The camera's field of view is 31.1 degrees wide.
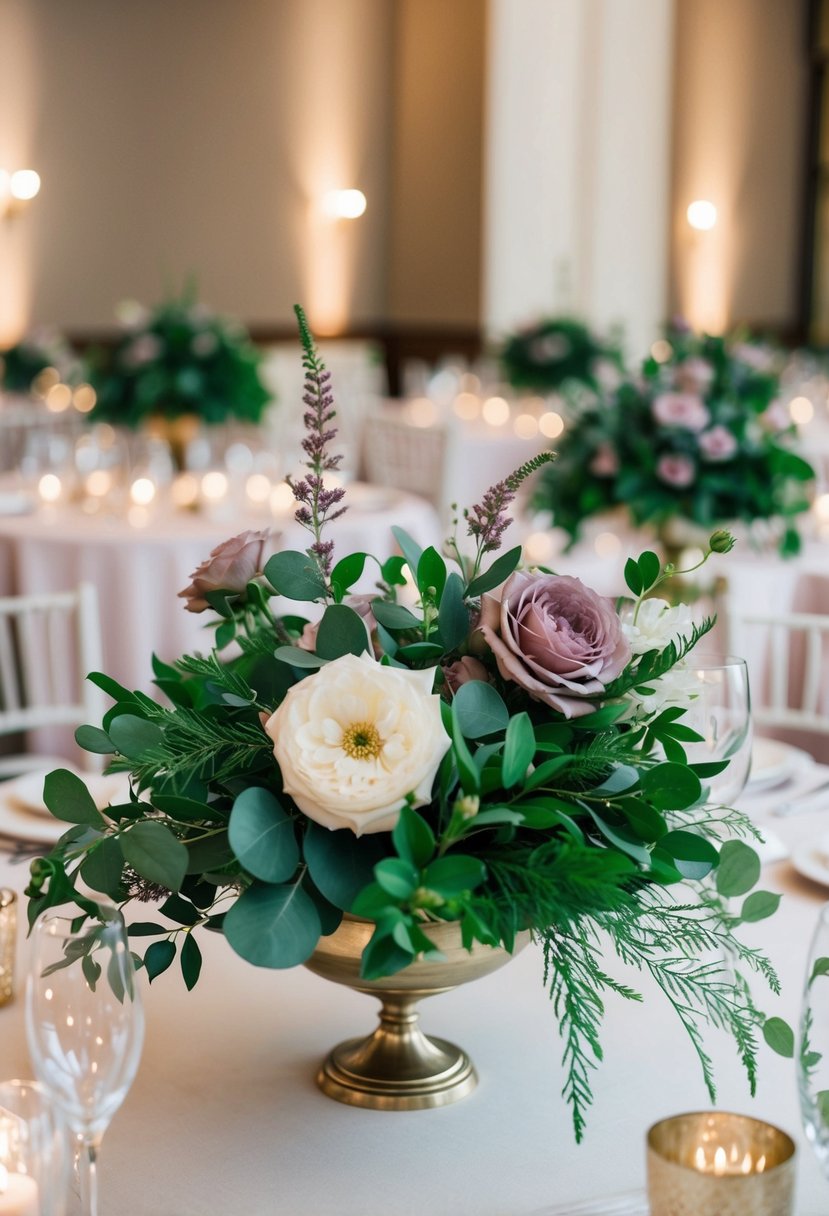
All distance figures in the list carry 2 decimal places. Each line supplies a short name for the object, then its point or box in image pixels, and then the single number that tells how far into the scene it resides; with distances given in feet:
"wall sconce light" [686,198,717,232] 35.76
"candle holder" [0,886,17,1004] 4.18
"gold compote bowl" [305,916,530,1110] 3.50
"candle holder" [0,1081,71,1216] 2.61
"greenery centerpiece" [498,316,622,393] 24.18
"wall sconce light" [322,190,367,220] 33.42
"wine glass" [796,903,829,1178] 2.78
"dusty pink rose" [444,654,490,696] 3.51
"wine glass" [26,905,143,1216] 2.89
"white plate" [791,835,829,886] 5.02
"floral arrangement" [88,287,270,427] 16.88
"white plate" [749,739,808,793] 6.13
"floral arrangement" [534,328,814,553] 10.50
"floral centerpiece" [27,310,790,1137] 3.09
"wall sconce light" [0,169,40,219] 27.89
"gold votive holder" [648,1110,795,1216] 2.65
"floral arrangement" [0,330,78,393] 25.58
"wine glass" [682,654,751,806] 4.22
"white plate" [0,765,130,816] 5.64
